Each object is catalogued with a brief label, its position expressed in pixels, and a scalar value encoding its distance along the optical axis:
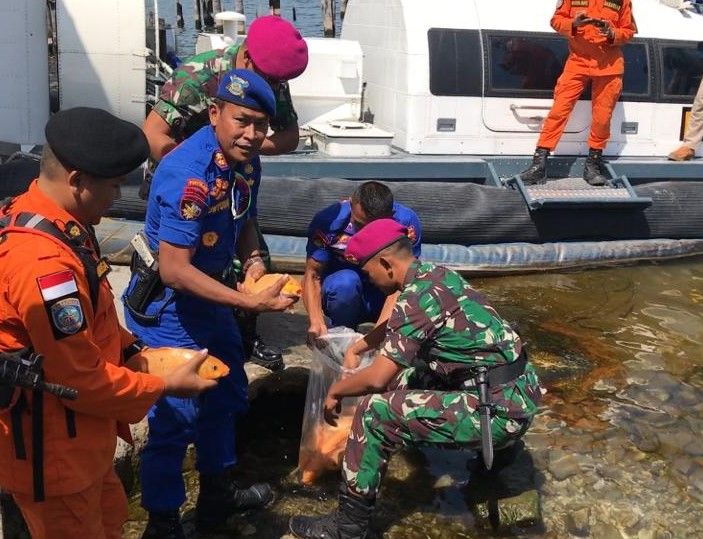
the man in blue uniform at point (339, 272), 4.10
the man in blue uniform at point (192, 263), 2.72
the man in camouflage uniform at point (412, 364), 3.01
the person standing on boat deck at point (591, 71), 6.39
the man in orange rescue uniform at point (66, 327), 1.92
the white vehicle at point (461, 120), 6.21
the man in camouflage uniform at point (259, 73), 3.41
